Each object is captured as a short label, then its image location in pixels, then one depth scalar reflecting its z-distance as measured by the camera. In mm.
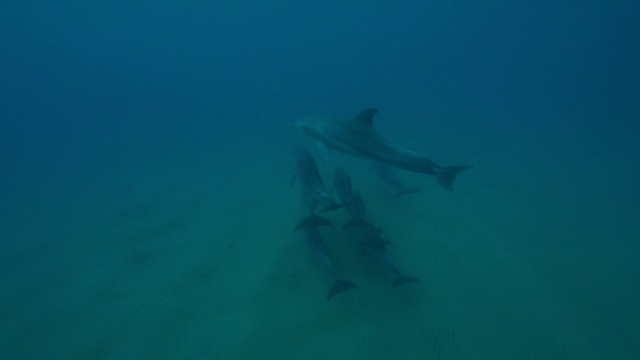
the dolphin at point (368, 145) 5598
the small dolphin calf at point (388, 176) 7477
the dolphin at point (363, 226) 4957
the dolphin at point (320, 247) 4660
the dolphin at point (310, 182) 5809
